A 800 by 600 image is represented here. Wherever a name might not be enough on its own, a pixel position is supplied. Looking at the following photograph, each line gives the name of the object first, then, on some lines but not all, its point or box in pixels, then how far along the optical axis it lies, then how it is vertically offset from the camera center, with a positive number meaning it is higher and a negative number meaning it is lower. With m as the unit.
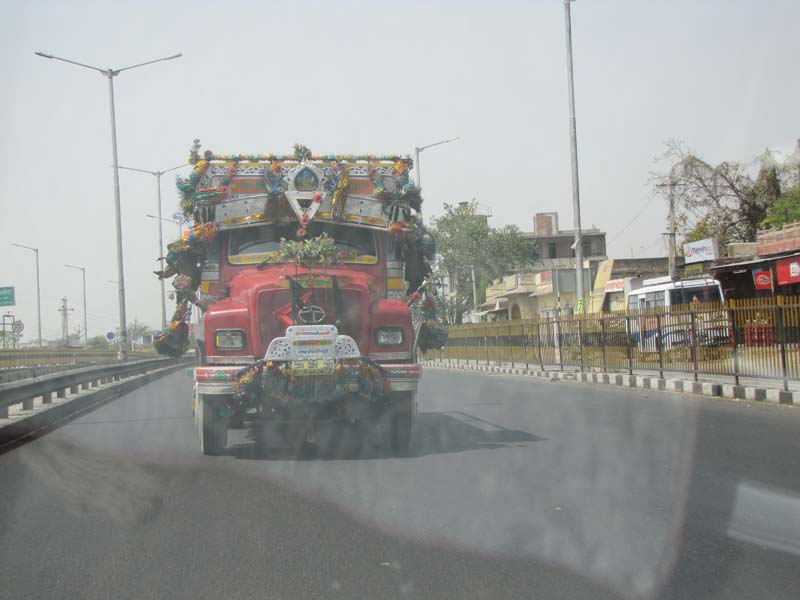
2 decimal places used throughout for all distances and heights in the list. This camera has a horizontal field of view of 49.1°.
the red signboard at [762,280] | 30.11 +1.12
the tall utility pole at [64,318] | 101.94 +3.40
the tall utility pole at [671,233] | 34.91 +3.43
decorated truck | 8.24 +0.44
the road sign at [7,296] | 40.62 +2.60
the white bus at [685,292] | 27.69 +0.77
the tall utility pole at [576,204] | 24.78 +3.36
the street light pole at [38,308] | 56.44 +2.63
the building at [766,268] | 28.34 +1.54
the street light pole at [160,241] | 47.03 +6.16
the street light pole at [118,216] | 31.99 +5.01
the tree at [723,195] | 38.62 +5.27
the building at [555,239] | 82.31 +7.83
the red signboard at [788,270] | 27.69 +1.31
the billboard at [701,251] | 32.59 +2.45
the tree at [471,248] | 61.56 +5.71
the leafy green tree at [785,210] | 35.00 +4.04
